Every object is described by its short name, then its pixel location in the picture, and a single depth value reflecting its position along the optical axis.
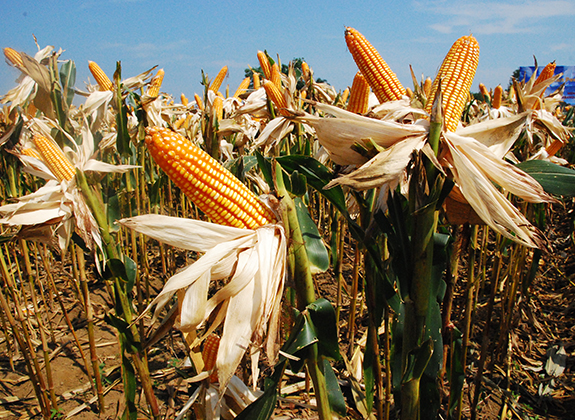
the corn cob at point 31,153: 1.89
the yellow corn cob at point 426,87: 1.61
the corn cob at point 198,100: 5.94
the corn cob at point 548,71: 2.67
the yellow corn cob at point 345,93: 5.54
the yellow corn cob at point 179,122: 5.36
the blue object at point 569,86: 16.26
